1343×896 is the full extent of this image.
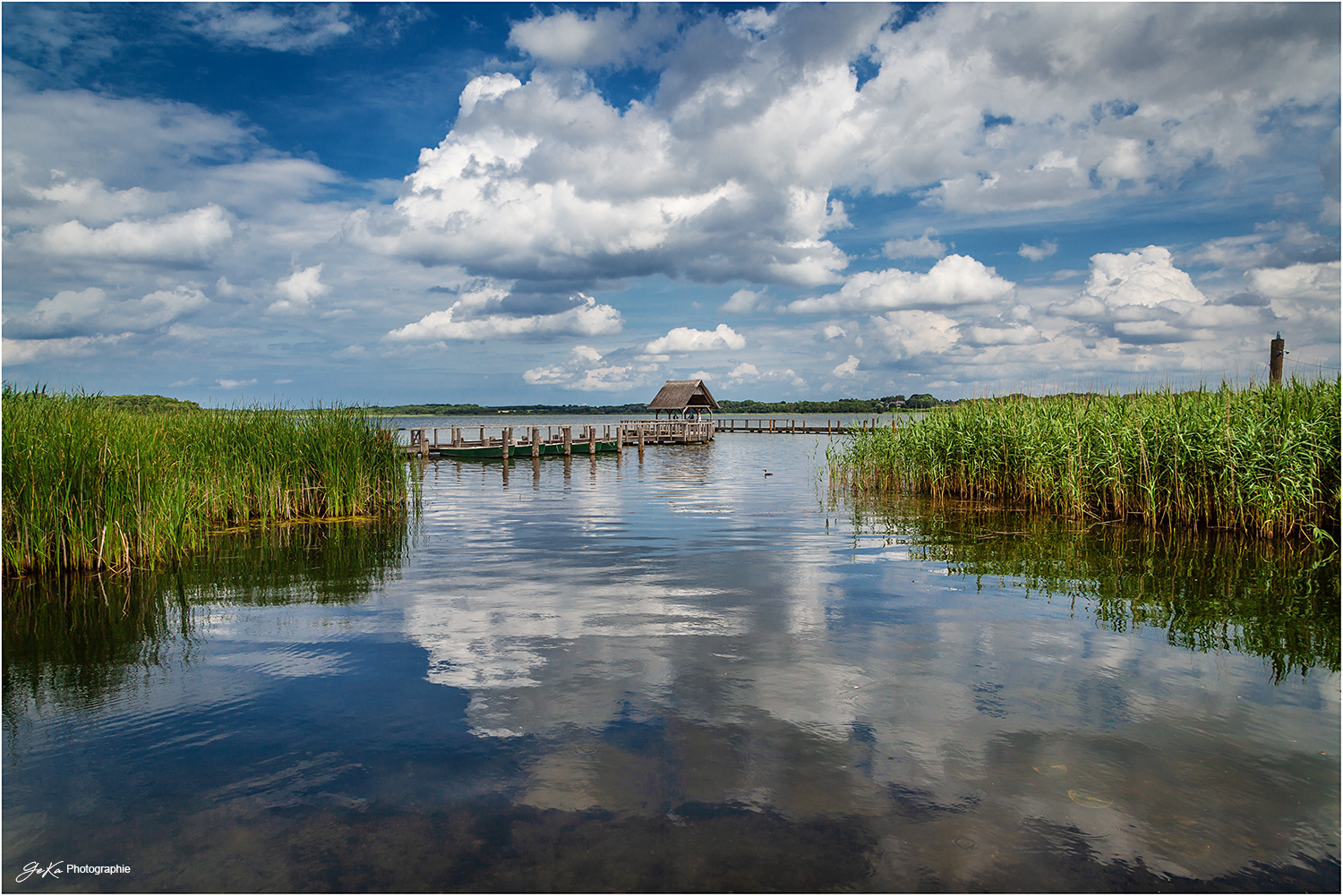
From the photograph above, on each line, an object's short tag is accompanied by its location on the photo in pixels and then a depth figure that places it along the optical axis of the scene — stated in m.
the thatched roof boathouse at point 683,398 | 57.75
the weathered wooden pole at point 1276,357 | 19.43
